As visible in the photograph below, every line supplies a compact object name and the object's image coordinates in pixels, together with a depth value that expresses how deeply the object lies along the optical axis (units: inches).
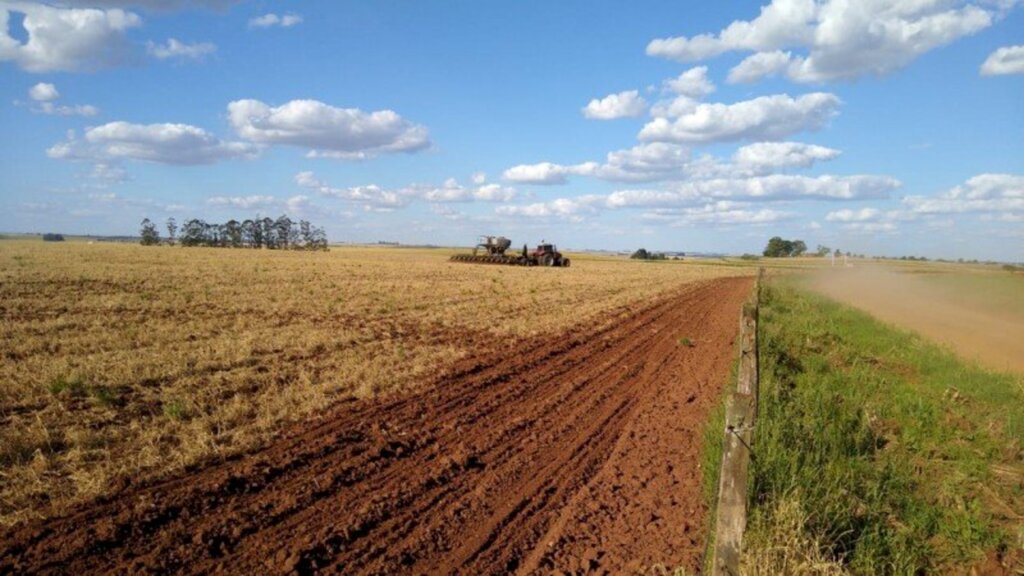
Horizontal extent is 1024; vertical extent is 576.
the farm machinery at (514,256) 2239.2
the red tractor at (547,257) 2283.5
